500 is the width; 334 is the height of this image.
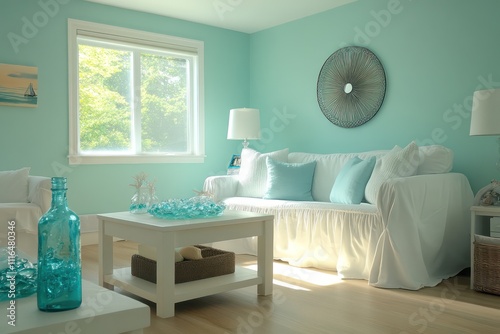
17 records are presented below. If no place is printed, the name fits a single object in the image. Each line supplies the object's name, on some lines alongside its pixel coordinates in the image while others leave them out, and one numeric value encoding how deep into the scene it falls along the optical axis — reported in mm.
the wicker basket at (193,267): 2707
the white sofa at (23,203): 3395
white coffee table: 2467
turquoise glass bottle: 882
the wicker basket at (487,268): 2898
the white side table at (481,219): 3012
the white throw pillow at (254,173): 4438
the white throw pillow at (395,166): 3408
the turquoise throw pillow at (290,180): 4133
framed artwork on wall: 4090
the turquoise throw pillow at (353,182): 3648
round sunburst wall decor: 4418
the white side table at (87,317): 800
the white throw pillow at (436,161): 3510
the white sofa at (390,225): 3049
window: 4590
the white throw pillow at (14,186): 3748
